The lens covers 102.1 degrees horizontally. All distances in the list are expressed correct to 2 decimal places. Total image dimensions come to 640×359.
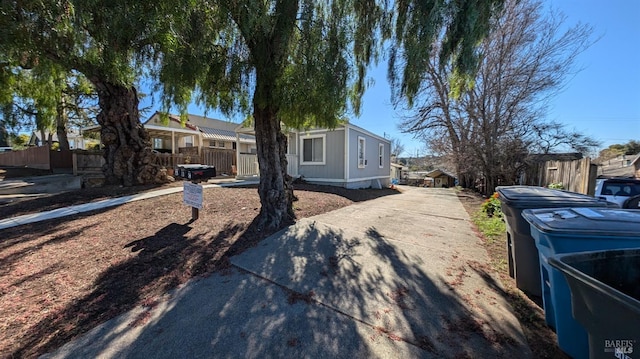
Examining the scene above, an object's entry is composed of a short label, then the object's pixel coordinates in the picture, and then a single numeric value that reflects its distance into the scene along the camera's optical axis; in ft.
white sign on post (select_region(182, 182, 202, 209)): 16.67
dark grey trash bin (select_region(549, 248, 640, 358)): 3.97
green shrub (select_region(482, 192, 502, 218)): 22.11
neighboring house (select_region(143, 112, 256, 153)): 57.00
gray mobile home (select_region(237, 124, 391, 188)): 36.91
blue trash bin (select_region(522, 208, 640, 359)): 6.39
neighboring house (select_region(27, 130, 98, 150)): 84.31
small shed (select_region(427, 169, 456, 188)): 108.06
